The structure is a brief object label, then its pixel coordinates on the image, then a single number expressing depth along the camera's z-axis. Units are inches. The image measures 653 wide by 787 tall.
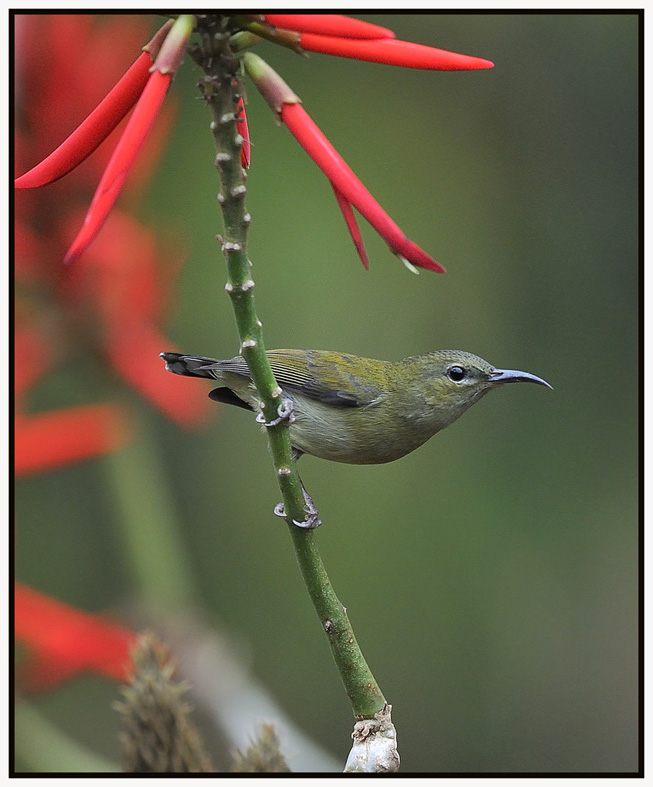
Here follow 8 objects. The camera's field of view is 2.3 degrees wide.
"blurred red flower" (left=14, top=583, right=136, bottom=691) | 164.7
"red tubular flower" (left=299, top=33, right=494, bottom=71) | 155.7
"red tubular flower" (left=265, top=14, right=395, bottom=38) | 155.4
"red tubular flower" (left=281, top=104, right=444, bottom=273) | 154.7
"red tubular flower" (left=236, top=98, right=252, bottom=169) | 156.5
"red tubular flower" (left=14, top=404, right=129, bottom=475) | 170.5
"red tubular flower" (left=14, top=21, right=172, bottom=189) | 155.6
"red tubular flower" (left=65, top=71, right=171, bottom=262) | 154.8
